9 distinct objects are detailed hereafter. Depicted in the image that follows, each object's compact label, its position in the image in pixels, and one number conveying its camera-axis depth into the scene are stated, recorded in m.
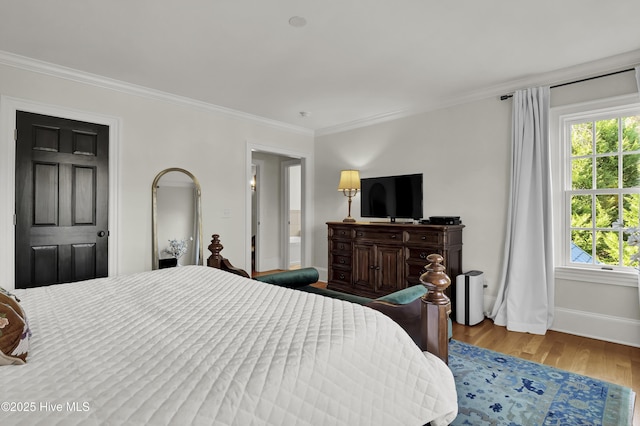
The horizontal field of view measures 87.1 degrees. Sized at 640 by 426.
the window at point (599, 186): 3.12
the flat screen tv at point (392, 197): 4.25
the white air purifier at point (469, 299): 3.52
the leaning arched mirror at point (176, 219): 3.90
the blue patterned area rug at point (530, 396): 1.92
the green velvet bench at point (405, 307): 1.79
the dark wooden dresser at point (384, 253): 3.76
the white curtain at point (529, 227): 3.33
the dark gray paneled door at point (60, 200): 3.08
